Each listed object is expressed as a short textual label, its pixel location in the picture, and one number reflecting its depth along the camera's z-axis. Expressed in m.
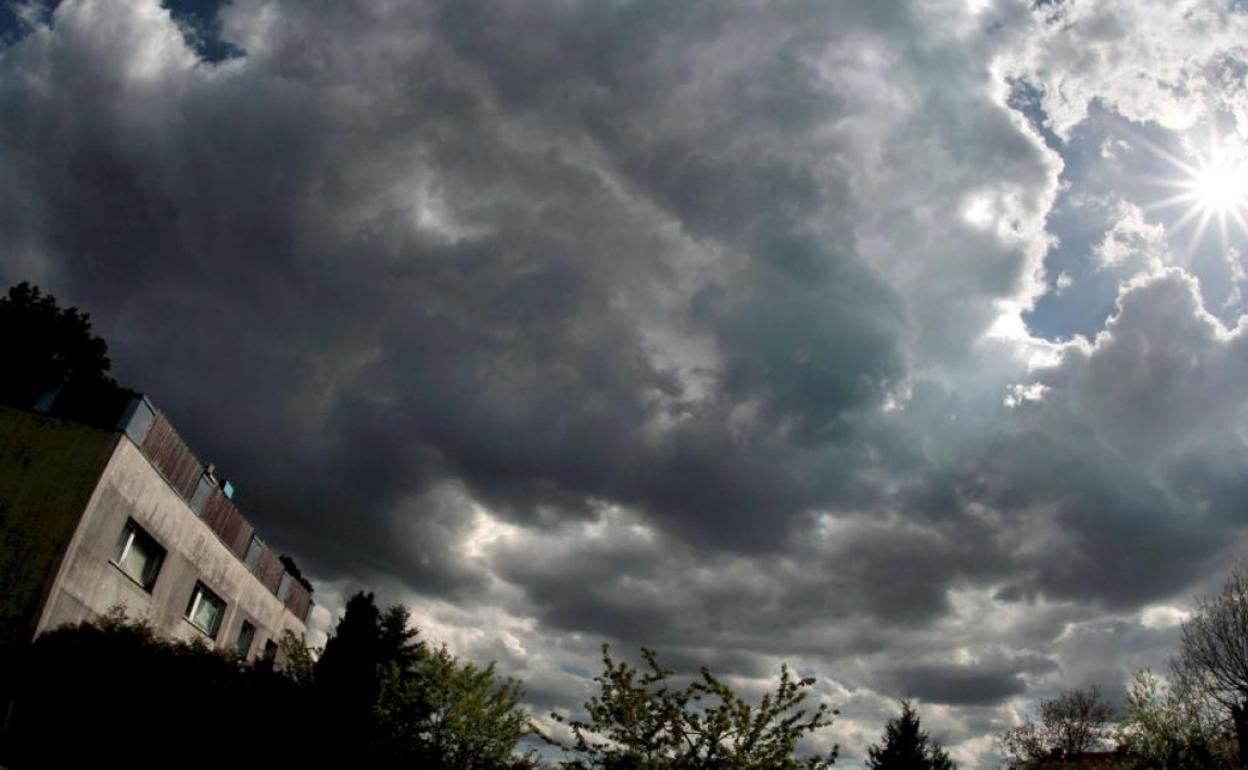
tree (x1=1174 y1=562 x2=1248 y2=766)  30.73
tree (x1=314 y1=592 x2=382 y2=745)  22.59
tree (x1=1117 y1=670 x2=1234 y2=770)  26.70
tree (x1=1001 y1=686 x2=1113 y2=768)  53.25
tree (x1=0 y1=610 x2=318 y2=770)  18.33
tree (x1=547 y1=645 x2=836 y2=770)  17.55
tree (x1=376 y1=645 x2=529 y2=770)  22.16
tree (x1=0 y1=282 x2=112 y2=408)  40.84
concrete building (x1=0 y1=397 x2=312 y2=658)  18.58
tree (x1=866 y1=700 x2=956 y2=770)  31.84
